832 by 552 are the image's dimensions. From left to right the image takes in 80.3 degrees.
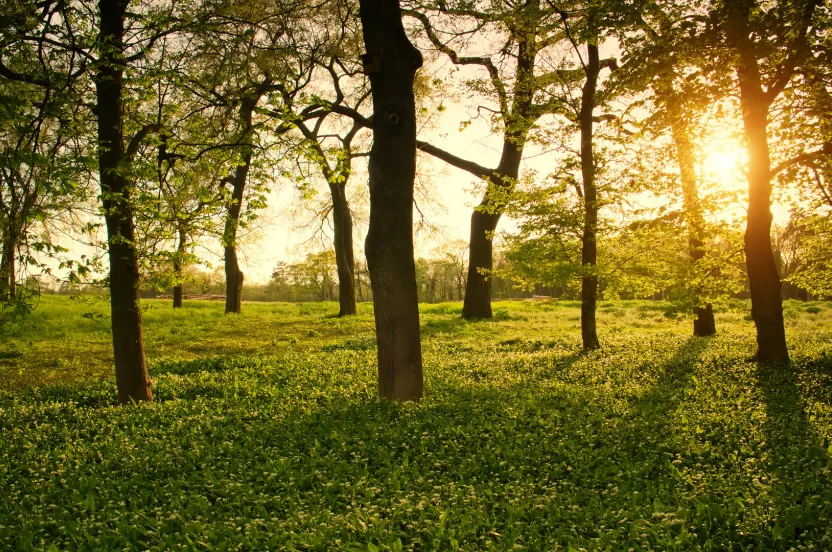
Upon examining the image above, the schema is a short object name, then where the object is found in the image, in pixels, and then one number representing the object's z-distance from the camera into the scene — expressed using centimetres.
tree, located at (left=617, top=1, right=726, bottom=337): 1095
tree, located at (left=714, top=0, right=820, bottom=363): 1100
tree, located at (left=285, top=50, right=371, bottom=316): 2623
